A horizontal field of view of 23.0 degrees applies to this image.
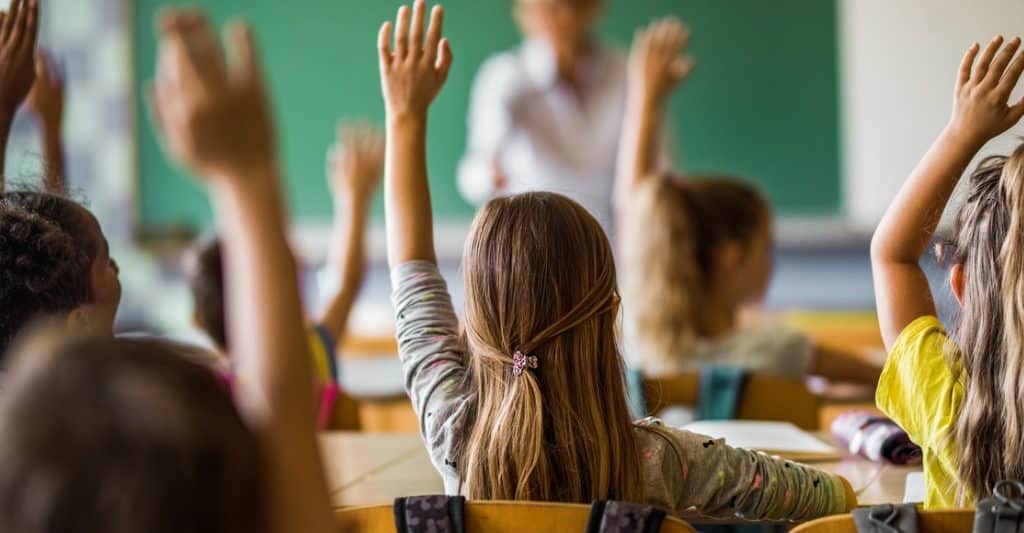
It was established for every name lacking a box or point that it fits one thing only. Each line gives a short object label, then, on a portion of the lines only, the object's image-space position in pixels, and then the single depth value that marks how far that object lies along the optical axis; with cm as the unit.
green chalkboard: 796
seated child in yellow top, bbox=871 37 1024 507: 281
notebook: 332
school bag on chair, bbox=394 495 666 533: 265
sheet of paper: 312
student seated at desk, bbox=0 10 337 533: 220
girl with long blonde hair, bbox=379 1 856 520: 288
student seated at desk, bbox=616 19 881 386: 421
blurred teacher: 660
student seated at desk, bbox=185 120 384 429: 397
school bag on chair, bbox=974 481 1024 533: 264
